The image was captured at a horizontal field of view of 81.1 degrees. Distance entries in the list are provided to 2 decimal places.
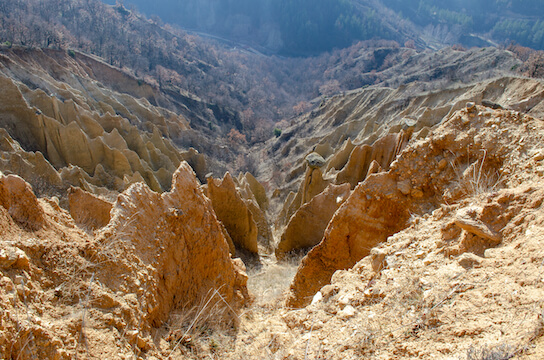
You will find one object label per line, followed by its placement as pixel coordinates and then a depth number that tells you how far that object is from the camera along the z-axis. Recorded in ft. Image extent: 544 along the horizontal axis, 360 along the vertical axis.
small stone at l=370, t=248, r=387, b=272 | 12.87
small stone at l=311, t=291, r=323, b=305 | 13.21
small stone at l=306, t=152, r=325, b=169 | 48.58
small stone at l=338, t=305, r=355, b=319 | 10.43
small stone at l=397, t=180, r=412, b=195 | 18.79
